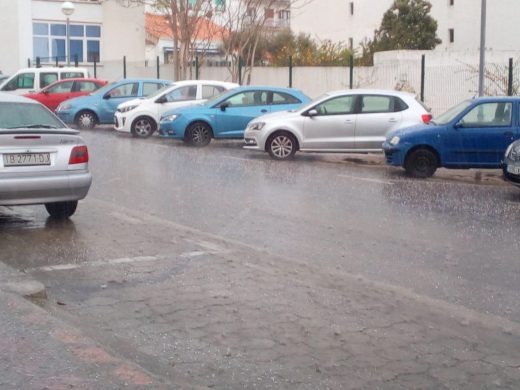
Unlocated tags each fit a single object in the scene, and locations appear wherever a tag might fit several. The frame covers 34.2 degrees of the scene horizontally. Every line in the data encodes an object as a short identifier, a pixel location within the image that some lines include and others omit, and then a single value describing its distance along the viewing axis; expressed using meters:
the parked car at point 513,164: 12.95
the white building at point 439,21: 46.03
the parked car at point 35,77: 30.75
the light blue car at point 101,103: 25.92
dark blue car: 15.16
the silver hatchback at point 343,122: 17.70
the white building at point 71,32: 45.31
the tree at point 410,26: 44.22
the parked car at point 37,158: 9.55
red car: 28.86
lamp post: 32.91
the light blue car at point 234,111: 20.69
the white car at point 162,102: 23.02
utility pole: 18.33
